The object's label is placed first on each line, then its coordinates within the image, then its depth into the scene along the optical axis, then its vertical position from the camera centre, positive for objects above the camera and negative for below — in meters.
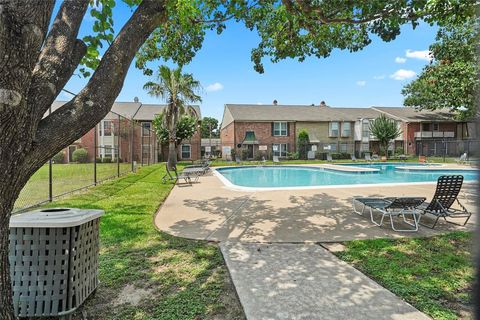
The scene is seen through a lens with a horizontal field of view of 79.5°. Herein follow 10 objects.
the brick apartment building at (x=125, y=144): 11.48 +0.50
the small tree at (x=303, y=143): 35.91 +0.98
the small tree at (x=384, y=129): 34.25 +2.55
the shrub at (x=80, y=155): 11.12 -0.12
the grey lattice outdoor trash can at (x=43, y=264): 2.62 -1.02
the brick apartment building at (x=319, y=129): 36.34 +2.97
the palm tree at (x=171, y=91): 17.16 +3.78
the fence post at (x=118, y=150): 14.67 +0.07
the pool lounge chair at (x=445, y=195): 6.08 -0.97
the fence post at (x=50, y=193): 8.08 -1.17
